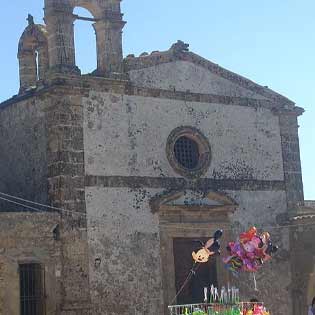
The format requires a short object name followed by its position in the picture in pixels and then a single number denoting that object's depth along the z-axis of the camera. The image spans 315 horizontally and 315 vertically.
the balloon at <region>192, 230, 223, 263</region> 19.19
